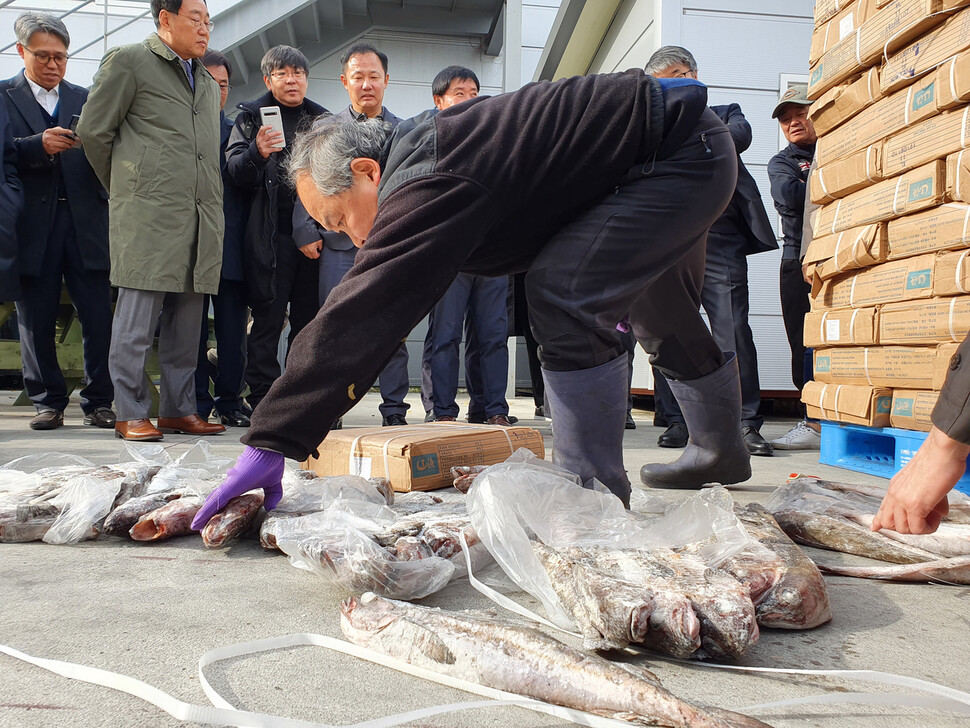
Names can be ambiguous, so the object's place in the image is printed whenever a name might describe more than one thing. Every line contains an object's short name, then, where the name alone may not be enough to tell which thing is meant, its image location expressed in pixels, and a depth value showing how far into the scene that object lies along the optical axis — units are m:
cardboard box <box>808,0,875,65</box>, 2.97
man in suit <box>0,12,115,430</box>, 4.04
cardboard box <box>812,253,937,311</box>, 2.65
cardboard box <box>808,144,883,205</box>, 2.90
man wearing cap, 4.22
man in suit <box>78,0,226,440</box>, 3.65
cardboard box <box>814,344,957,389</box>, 2.59
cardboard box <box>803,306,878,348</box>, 2.92
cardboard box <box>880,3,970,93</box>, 2.46
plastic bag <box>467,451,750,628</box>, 1.36
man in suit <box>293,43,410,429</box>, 4.12
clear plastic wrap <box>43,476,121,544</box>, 1.75
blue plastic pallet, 2.91
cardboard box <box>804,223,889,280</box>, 2.88
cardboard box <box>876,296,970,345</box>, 2.47
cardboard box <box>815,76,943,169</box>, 2.62
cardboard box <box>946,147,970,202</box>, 2.43
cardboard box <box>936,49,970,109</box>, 2.41
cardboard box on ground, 2.43
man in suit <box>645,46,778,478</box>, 3.71
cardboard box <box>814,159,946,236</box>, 2.58
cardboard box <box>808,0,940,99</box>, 2.61
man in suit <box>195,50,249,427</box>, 4.34
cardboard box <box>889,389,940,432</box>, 2.60
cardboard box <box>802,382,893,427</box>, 2.85
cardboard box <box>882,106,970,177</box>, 2.47
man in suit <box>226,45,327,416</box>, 4.27
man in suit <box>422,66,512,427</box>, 4.24
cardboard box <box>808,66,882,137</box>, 2.93
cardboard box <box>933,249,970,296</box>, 2.43
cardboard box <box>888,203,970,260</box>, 2.48
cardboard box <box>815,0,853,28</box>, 3.14
